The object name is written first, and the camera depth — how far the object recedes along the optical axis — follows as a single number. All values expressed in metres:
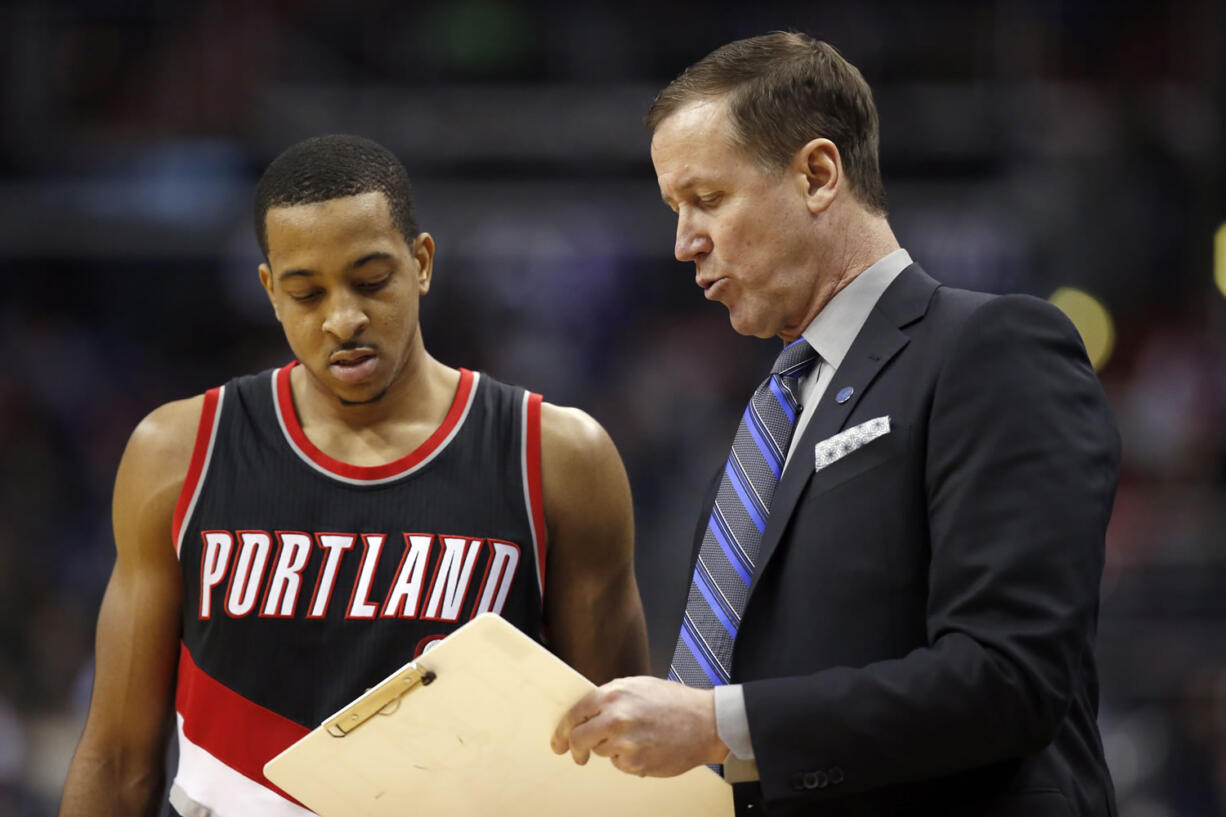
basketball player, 7.03
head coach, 6.64
